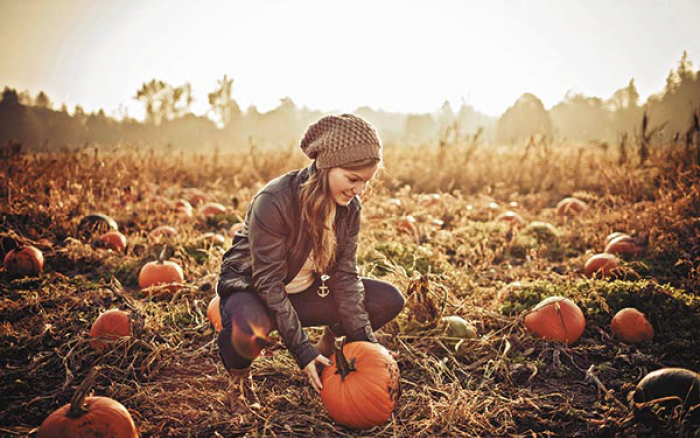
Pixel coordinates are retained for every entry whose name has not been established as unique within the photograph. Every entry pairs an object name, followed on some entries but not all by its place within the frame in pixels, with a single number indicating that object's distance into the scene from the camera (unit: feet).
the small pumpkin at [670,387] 6.05
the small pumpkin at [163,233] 14.07
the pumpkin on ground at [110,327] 8.20
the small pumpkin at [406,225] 15.03
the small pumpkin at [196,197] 20.48
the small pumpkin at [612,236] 13.62
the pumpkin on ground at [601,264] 11.26
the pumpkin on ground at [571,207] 18.37
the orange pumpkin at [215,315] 8.87
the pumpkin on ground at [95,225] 14.15
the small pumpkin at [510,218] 16.35
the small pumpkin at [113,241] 13.42
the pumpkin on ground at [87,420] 5.13
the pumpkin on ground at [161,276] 10.64
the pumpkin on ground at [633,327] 8.39
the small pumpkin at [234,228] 14.58
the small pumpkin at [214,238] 13.57
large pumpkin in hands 6.05
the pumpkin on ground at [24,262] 11.43
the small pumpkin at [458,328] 8.63
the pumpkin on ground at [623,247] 12.62
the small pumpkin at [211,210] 17.52
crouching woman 6.46
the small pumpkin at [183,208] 17.00
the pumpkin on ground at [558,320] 8.39
